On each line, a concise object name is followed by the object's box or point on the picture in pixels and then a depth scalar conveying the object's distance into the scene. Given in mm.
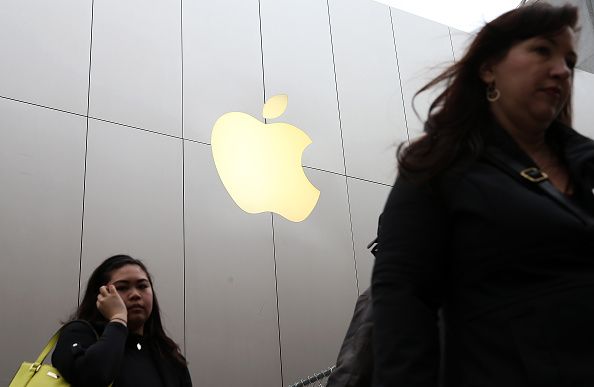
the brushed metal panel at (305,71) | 4570
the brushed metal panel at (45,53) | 3578
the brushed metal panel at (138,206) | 3469
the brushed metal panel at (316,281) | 3826
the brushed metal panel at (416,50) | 5312
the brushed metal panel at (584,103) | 6242
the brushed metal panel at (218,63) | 4164
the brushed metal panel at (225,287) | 3531
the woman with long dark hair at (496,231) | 926
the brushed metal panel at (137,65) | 3846
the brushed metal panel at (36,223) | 3045
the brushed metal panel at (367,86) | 4789
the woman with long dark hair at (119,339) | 1997
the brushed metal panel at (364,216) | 4316
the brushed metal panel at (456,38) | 5828
